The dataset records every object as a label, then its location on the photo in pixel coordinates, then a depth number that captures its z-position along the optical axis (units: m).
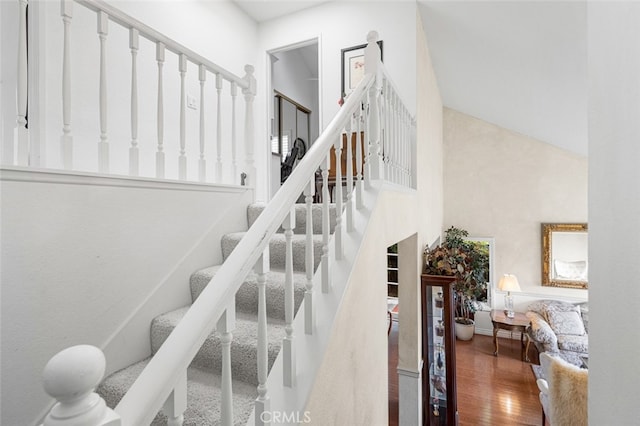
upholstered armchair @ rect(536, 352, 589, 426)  2.68
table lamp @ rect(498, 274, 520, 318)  5.67
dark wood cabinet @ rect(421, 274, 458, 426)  3.30
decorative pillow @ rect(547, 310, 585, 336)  5.03
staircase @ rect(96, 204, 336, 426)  1.14
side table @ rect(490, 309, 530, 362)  5.43
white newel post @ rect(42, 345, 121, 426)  0.42
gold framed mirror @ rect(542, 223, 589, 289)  5.48
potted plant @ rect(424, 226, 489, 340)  5.25
